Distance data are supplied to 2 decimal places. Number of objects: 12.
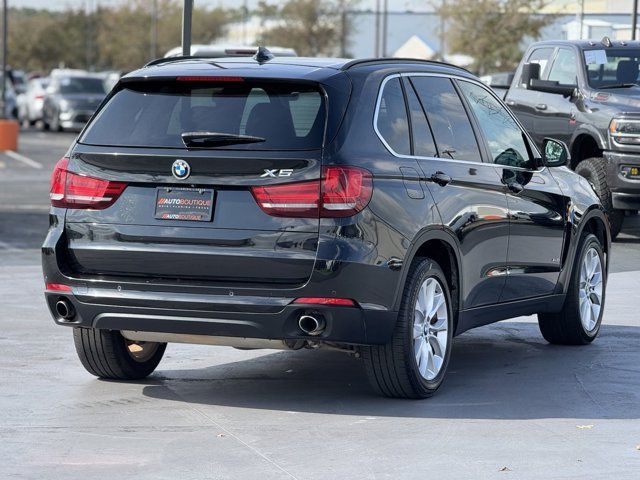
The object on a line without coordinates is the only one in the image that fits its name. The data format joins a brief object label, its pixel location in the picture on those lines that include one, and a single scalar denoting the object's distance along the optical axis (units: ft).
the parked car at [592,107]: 51.34
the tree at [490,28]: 178.91
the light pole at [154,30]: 259.23
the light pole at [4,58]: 118.93
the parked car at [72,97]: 151.94
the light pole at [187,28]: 39.96
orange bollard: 116.78
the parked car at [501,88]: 61.59
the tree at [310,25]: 270.67
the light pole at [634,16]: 82.90
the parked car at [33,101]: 164.55
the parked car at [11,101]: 176.72
